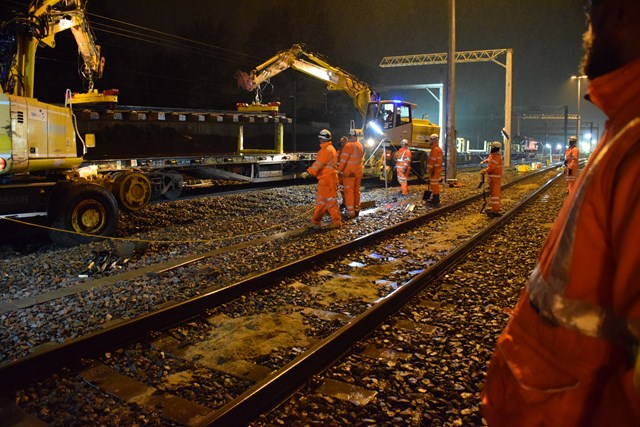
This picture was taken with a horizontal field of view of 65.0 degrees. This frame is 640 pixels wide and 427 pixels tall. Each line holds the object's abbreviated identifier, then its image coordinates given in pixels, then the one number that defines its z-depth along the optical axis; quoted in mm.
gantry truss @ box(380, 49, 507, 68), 38644
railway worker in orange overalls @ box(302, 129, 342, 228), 10359
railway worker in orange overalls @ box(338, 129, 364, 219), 11562
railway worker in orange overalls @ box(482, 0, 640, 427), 1133
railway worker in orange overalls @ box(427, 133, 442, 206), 14849
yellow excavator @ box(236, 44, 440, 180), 19688
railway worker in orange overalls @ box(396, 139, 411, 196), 16750
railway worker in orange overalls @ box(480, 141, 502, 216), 12461
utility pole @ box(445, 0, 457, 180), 21375
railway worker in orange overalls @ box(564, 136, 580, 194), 17016
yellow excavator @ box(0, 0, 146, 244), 8320
